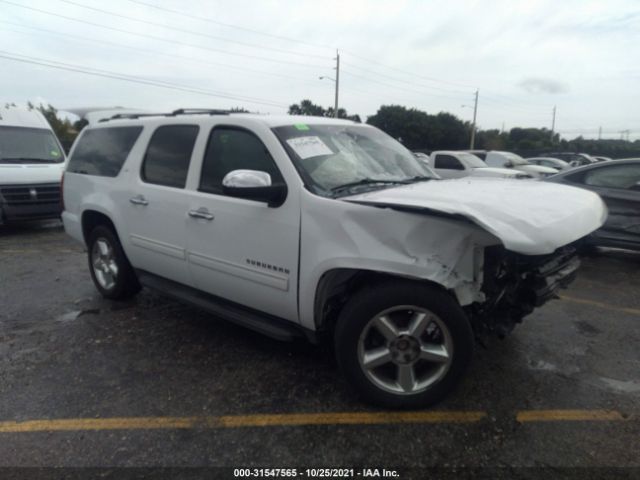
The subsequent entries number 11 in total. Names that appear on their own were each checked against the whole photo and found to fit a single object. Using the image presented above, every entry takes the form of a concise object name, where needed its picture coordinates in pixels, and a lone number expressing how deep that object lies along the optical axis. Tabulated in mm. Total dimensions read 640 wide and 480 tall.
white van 8266
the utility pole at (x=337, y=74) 39500
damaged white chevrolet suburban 2475
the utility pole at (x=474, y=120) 52438
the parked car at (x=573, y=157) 25062
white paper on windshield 3066
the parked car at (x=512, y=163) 15805
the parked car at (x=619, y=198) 5648
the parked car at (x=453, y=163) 12969
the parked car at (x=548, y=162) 21961
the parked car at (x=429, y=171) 3820
